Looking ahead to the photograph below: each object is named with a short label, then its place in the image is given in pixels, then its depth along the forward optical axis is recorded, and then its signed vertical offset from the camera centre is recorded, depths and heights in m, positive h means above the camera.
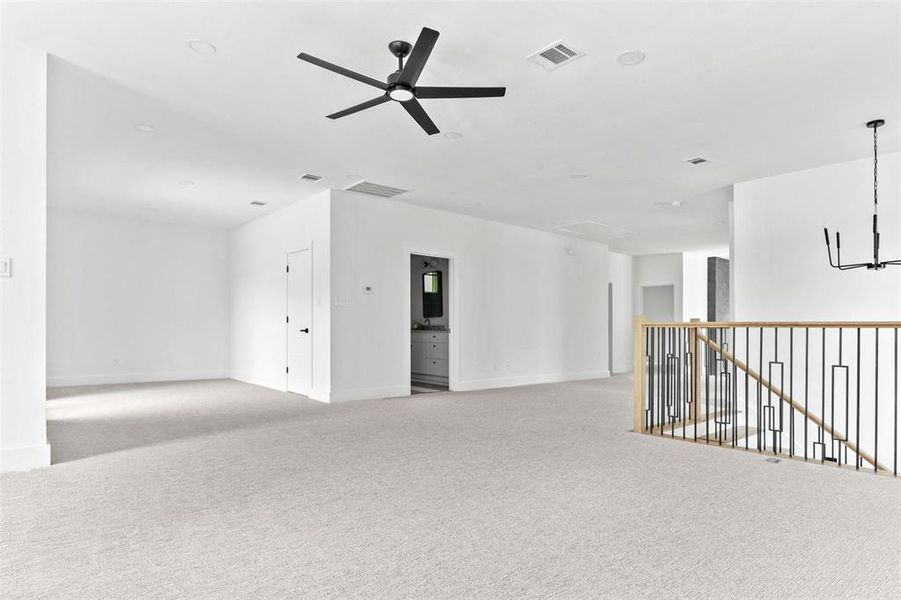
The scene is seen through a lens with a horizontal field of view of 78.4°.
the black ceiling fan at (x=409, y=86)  2.97 +1.25
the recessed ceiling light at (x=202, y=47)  3.36 +1.56
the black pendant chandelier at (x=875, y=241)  4.55 +0.49
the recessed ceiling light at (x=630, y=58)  3.44 +1.52
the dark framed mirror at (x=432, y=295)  10.07 +0.07
